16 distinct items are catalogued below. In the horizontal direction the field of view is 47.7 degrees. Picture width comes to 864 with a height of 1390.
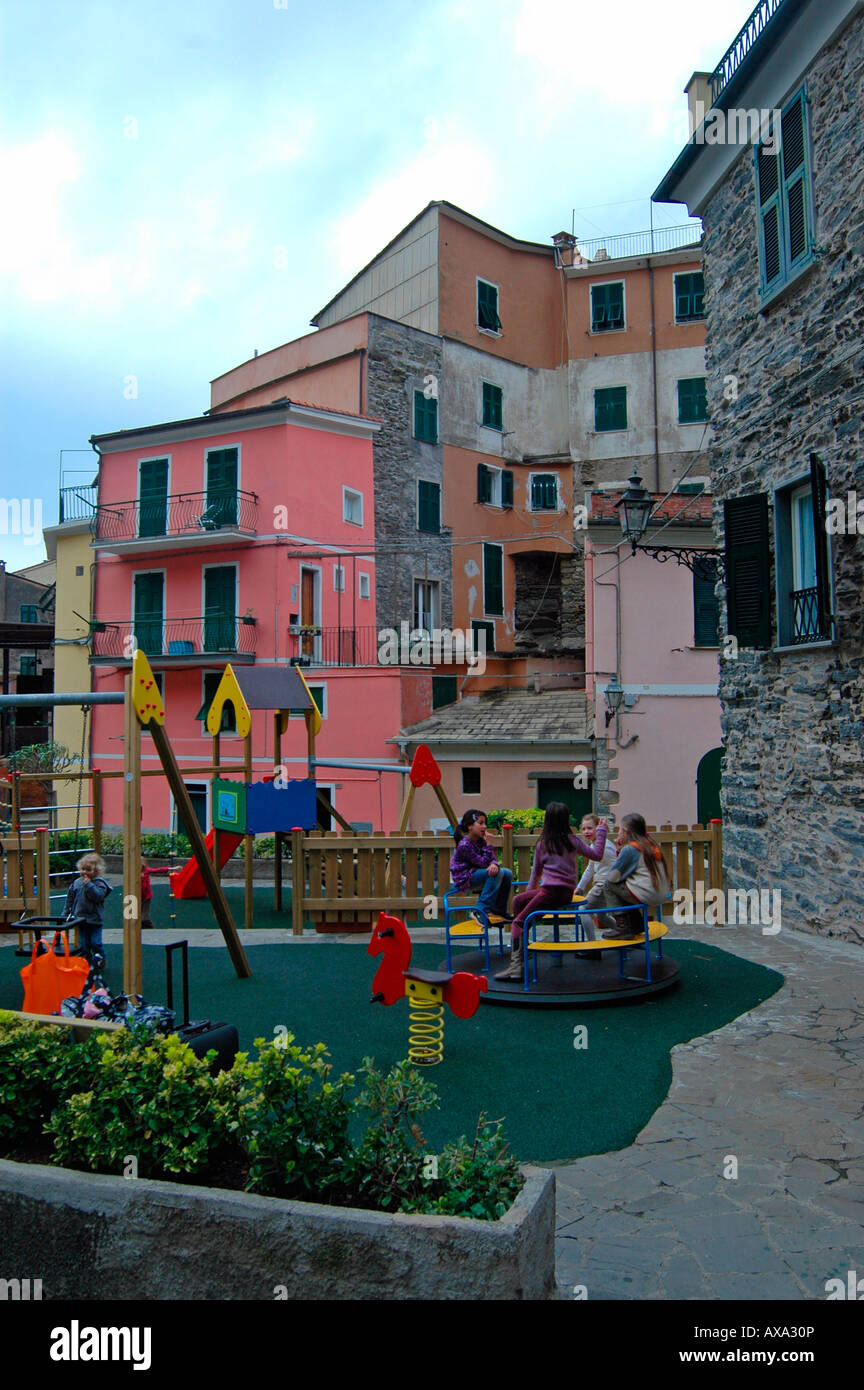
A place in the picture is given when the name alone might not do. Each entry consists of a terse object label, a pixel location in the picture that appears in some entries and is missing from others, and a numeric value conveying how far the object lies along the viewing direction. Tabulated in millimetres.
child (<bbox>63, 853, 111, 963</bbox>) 9438
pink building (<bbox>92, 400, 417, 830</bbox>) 26344
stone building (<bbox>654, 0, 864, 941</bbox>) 10656
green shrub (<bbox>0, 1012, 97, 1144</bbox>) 4629
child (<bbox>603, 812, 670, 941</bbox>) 9133
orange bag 7758
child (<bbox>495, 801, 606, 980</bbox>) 9188
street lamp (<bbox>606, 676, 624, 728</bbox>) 21266
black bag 5711
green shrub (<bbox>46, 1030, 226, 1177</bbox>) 4215
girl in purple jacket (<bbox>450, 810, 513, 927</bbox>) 9898
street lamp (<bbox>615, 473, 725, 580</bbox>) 13352
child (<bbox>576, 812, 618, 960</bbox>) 9305
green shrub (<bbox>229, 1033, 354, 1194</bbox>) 4047
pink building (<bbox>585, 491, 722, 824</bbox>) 21297
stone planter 3627
